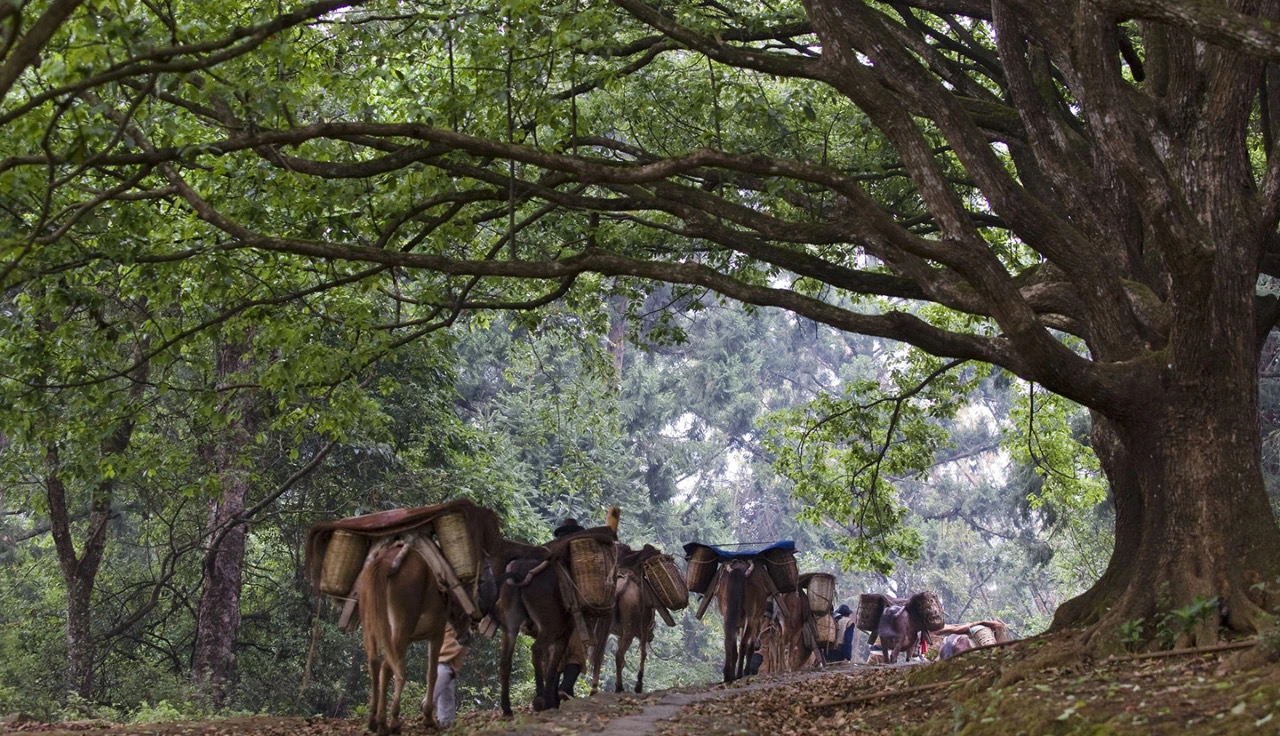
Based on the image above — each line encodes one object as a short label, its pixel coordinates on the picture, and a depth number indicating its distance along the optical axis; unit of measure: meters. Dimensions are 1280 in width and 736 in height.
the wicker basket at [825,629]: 27.78
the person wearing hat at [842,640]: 31.09
